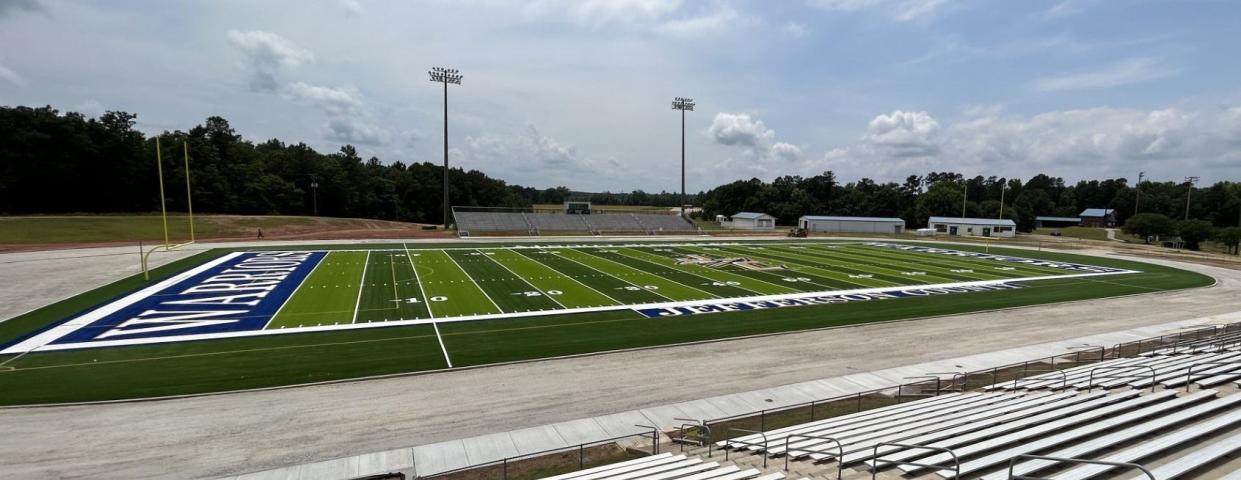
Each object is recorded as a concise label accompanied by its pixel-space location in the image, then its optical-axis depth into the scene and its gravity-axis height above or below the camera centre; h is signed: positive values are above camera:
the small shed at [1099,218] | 120.56 -2.83
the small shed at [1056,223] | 120.75 -4.02
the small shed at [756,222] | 92.69 -3.51
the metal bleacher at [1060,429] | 7.58 -3.85
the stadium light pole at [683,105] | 82.56 +14.69
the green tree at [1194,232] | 66.19 -3.18
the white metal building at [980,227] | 81.31 -3.62
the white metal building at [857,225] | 86.38 -3.66
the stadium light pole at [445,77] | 68.50 +15.47
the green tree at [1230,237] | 61.75 -3.54
